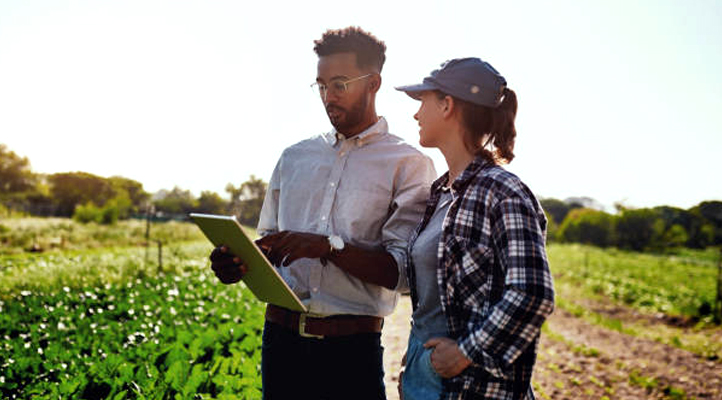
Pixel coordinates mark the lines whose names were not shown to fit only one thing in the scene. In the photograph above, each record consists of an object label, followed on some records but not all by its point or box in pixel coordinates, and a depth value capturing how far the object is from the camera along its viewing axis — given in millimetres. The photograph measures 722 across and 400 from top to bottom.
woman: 1360
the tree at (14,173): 42062
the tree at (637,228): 54416
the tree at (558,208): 106625
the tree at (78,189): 48319
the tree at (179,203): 50875
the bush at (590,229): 63156
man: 1906
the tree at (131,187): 64750
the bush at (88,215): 30752
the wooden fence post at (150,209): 15153
